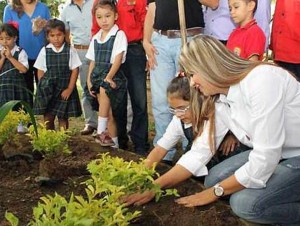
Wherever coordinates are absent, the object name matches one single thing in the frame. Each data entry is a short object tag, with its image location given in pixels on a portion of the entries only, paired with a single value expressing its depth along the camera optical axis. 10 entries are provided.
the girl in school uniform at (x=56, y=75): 4.46
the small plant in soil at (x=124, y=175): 2.33
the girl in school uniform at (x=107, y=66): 4.13
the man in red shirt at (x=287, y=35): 3.57
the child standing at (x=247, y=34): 3.39
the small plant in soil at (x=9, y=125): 3.26
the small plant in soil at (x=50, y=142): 3.08
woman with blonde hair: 2.45
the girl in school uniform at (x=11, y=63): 4.57
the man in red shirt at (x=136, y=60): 4.25
